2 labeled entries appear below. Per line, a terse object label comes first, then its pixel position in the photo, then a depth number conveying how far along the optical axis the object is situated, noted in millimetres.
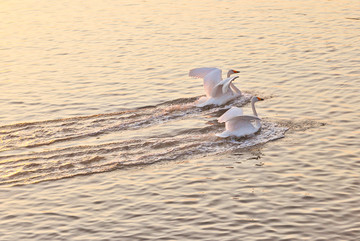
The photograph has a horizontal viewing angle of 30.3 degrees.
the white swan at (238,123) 15156
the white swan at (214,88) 17750
